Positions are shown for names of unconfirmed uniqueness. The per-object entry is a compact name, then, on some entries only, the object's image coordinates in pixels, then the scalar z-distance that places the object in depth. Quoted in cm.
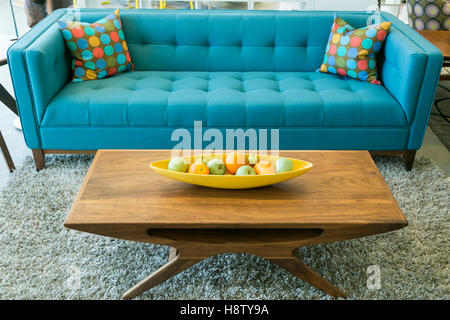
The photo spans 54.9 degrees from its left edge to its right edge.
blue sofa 231
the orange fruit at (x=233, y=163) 161
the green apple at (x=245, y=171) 157
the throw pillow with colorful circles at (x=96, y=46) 254
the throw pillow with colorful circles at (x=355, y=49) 257
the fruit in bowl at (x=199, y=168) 157
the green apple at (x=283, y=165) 158
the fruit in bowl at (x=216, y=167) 159
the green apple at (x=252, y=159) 162
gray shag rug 167
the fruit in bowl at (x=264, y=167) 158
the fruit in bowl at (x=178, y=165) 158
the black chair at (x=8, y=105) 240
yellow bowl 152
